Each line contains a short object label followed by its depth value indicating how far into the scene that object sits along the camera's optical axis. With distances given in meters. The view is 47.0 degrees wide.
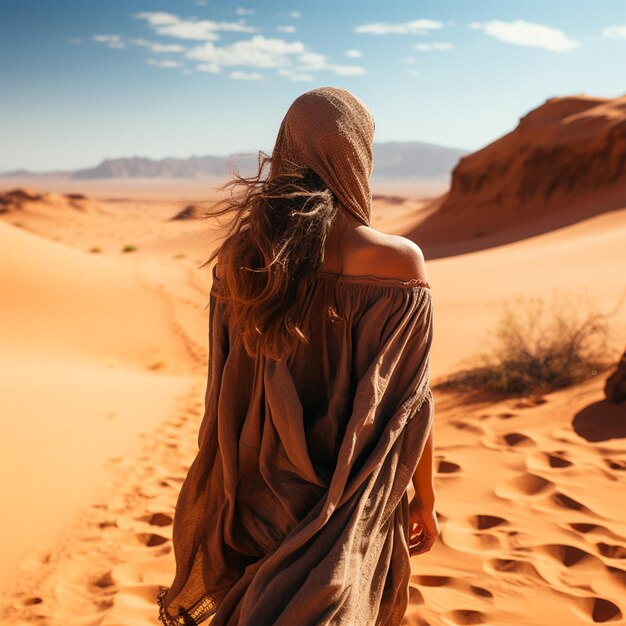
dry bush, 5.84
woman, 1.66
